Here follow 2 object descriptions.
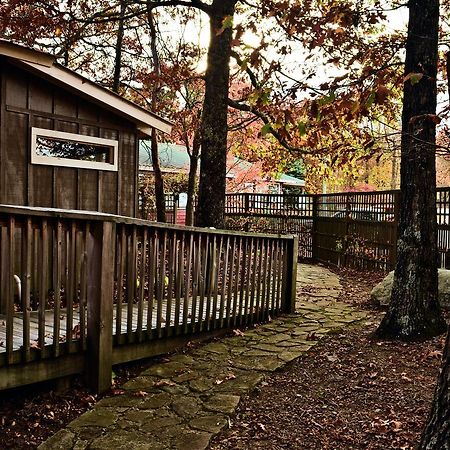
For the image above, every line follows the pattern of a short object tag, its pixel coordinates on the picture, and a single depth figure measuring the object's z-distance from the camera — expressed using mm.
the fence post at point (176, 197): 21031
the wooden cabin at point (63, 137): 6117
